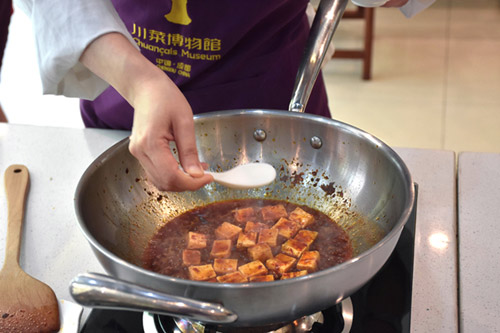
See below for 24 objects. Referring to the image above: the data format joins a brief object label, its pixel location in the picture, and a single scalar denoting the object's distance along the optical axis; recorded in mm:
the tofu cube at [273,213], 744
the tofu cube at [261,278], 607
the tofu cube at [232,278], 602
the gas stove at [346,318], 599
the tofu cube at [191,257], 658
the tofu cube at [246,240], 687
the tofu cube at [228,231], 708
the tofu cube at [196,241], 688
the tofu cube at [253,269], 621
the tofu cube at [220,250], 673
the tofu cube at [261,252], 664
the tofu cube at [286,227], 703
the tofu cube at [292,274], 621
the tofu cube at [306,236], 688
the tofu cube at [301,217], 730
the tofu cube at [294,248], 664
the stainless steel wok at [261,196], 464
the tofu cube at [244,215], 744
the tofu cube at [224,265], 638
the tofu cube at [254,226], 716
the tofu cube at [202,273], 623
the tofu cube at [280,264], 639
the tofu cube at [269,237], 690
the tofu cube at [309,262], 639
